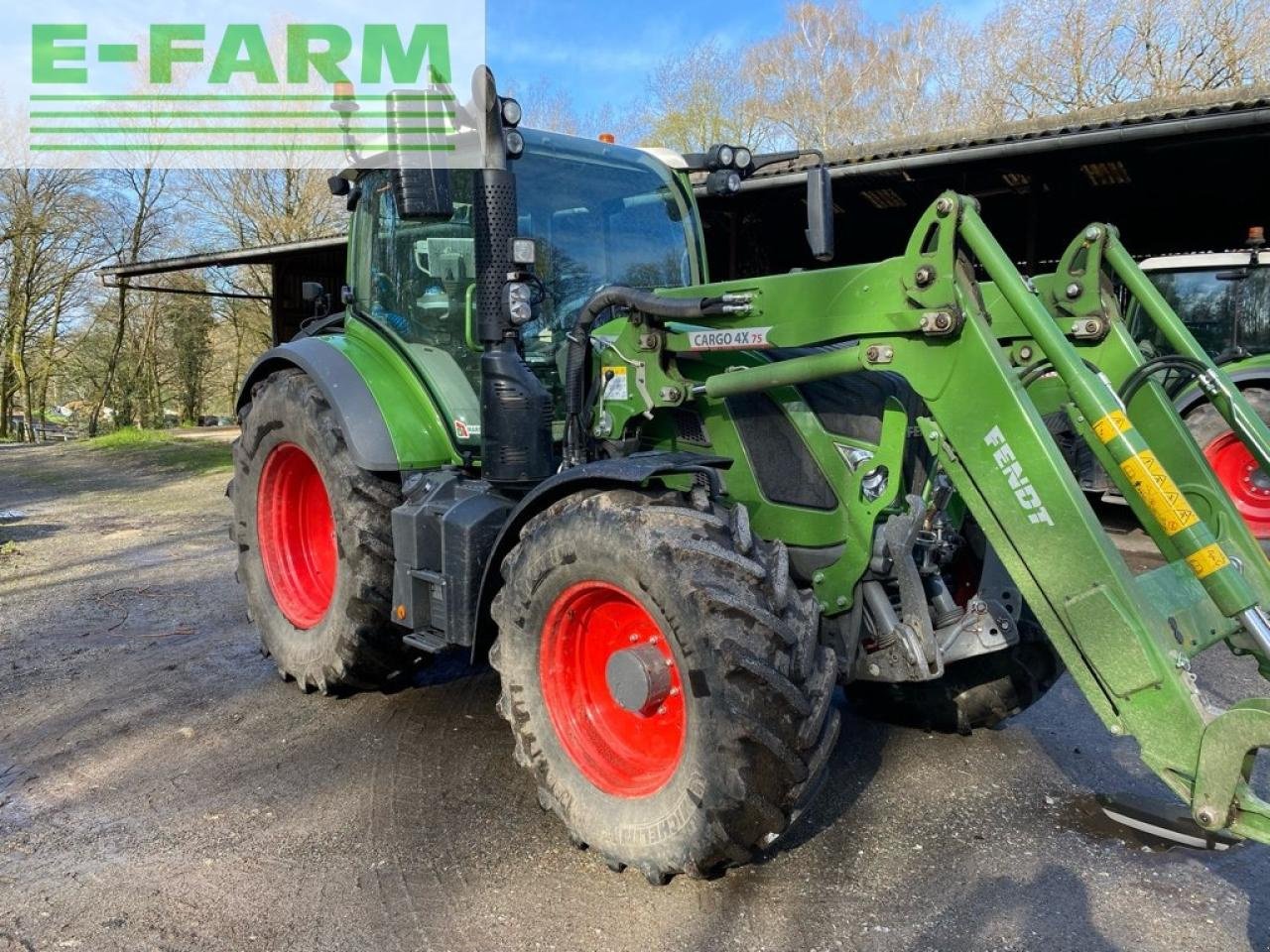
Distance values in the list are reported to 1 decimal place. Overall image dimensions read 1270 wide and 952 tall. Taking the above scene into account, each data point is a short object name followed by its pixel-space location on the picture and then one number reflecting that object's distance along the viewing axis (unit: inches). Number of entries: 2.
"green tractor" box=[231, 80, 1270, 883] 98.7
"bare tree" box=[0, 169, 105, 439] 980.6
